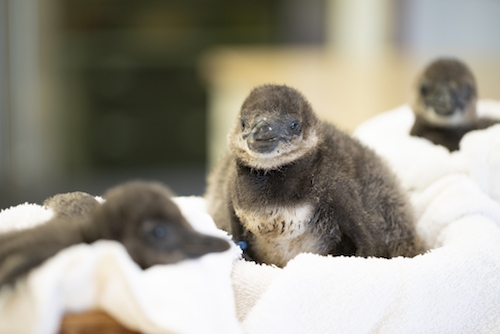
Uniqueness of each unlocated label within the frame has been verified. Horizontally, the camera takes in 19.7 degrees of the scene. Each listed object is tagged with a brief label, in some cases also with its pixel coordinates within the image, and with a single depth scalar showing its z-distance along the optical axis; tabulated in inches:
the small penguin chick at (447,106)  40.5
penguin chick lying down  28.8
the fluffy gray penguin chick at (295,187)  32.5
